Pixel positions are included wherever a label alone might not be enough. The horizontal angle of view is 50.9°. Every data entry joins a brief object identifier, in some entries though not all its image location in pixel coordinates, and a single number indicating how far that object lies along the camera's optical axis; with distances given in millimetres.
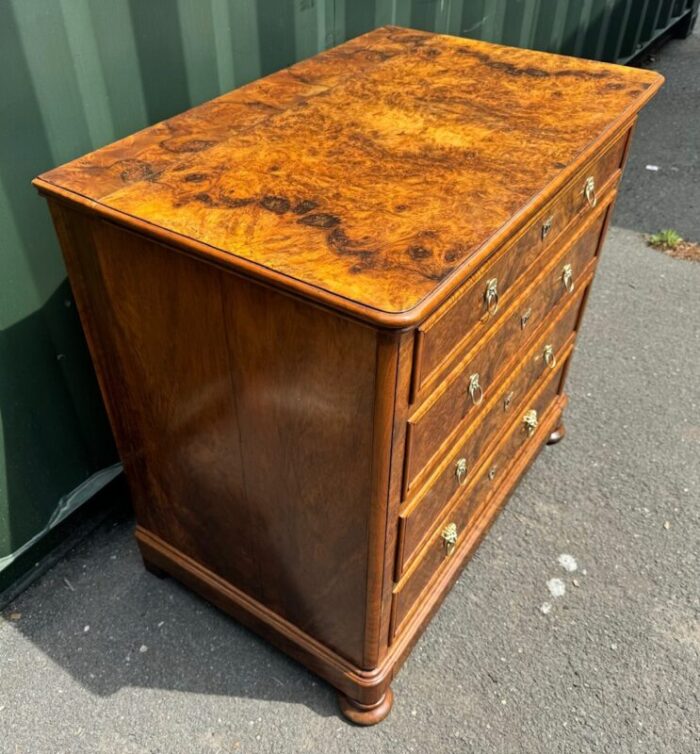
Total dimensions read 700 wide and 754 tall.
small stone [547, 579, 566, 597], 2160
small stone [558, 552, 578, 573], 2230
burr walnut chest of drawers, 1240
